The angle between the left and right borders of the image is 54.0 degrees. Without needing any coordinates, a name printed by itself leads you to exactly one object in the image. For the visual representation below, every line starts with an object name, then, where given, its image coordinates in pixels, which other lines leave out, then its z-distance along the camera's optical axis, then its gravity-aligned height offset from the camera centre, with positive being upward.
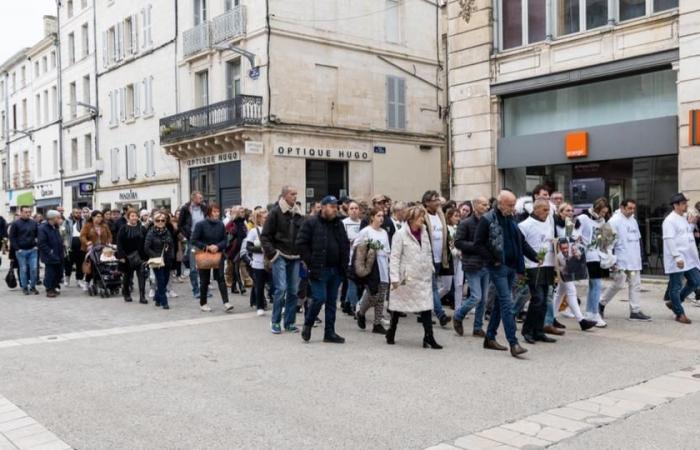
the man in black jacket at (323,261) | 8.45 -0.62
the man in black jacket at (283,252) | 9.10 -0.54
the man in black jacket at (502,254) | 7.66 -0.52
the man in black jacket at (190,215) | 13.90 -0.05
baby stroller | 13.66 -1.22
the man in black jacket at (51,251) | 13.80 -0.72
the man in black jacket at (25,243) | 14.73 -0.59
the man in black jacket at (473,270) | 8.34 -0.77
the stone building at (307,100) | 23.84 +4.19
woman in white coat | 7.97 -0.73
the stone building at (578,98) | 14.09 +2.50
